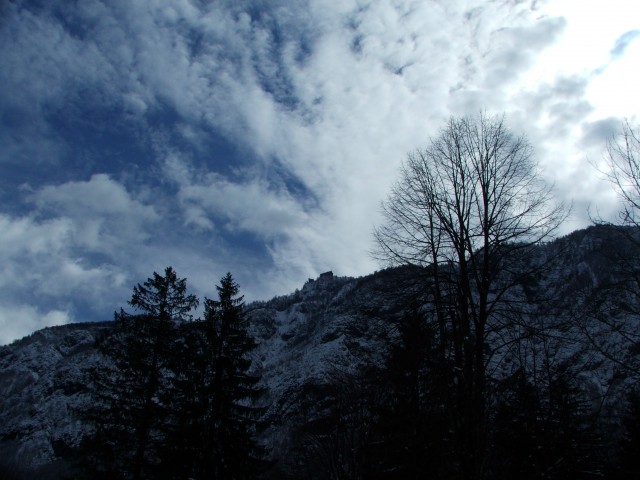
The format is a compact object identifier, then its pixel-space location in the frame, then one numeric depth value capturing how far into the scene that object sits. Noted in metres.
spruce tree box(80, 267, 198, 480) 16.69
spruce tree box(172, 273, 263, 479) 18.67
